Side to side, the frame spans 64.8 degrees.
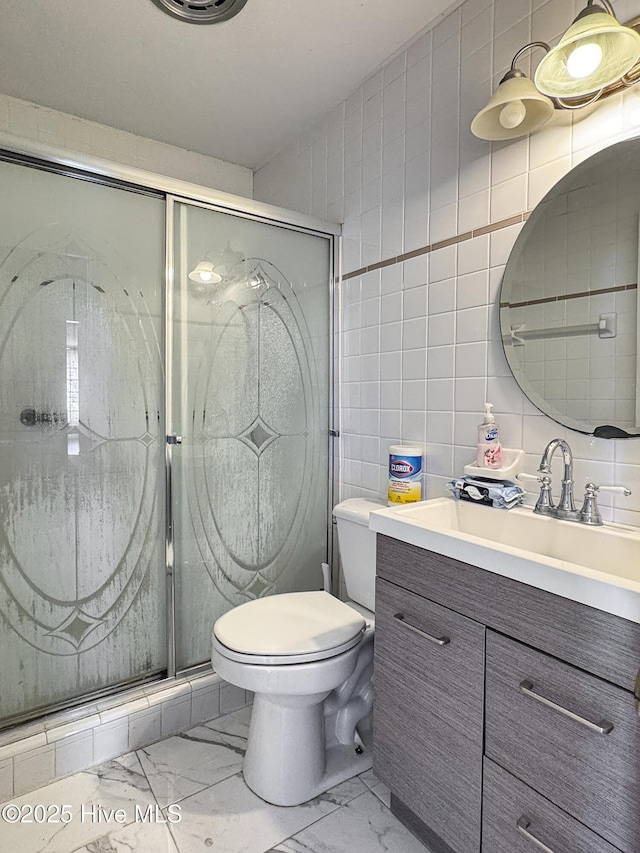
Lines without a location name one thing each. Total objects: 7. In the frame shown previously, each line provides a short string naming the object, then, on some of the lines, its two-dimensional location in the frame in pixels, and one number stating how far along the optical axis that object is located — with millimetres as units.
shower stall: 1560
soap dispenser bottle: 1438
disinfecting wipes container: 1678
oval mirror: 1190
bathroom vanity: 832
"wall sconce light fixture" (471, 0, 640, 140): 1065
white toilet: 1345
